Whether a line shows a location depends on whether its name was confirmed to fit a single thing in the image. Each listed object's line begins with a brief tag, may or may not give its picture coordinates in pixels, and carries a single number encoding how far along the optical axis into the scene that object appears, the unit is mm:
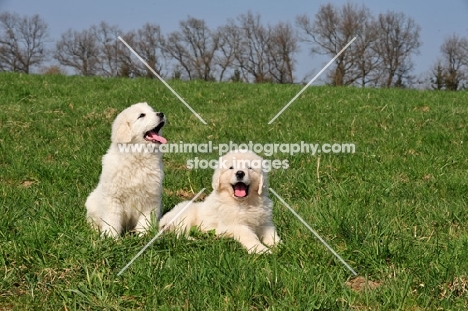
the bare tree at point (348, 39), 43625
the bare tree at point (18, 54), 45769
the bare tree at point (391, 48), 50000
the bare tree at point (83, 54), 45875
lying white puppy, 4109
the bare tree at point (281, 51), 55644
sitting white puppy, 4098
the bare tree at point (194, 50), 55438
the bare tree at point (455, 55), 48238
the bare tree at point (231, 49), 58062
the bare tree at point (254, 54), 56531
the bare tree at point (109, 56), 43000
